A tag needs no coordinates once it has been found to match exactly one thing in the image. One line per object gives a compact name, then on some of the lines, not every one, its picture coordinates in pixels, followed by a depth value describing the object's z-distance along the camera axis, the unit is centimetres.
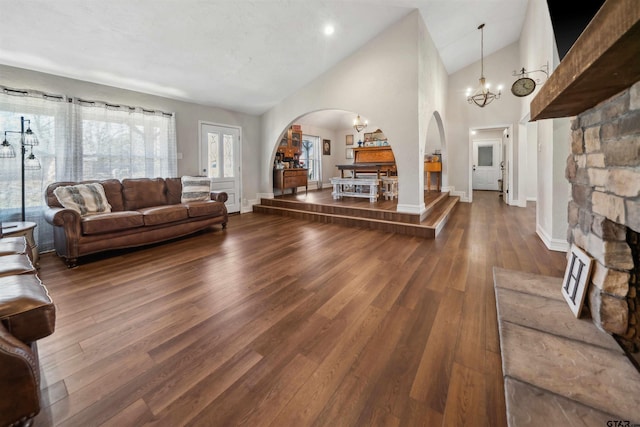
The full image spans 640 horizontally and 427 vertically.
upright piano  646
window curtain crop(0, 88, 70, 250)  335
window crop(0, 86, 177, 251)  340
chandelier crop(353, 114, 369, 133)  664
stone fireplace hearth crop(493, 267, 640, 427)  105
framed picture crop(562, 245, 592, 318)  168
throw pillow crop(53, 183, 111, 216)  341
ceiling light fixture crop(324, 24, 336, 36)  415
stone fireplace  129
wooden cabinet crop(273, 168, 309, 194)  730
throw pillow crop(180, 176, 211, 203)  474
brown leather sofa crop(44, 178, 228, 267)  310
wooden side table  278
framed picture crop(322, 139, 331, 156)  984
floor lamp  328
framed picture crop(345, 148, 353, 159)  1038
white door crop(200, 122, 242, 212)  573
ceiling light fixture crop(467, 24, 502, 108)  535
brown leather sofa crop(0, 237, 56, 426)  98
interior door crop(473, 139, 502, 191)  1005
